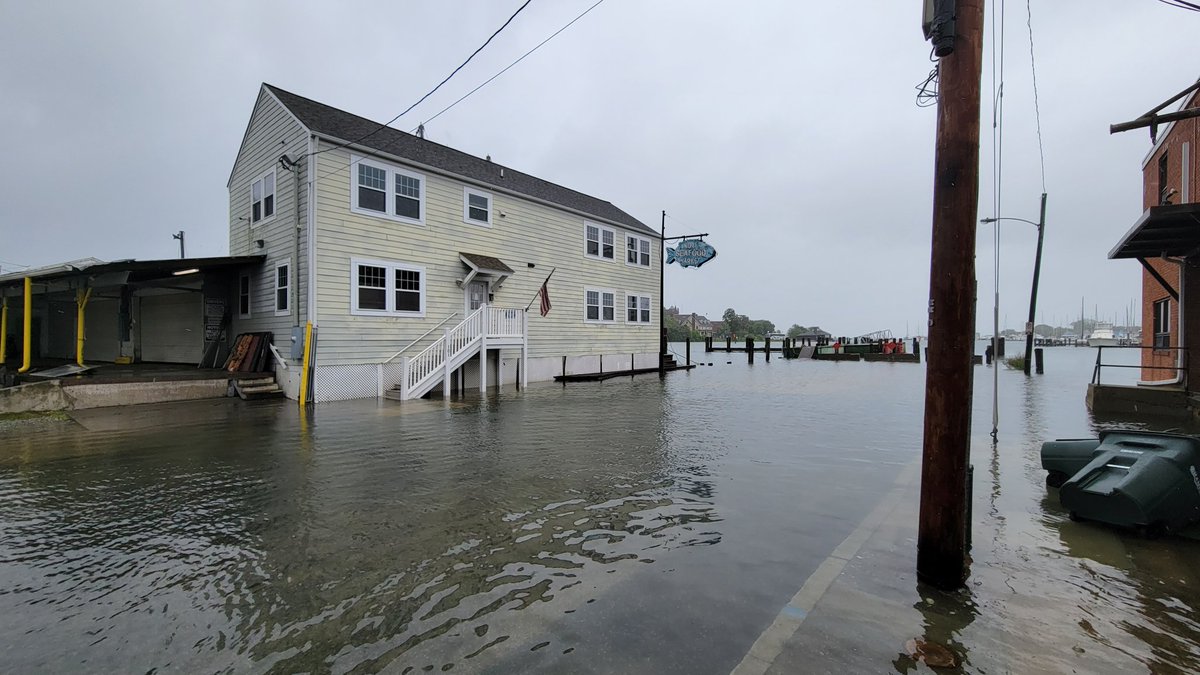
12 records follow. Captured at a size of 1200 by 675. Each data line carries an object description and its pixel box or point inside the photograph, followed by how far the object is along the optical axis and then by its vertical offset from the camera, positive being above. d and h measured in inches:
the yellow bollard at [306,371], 534.3 -40.0
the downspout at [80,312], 549.6 +18.2
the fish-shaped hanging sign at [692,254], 994.7 +150.3
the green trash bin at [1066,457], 224.4 -52.4
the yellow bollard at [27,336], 522.0 -6.6
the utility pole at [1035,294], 1000.2 +79.4
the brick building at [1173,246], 373.4 +72.7
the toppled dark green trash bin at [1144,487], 179.5 -52.5
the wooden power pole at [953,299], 139.3 +9.5
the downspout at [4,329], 597.3 +0.3
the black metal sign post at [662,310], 1074.7 +45.1
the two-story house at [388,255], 562.6 +93.3
